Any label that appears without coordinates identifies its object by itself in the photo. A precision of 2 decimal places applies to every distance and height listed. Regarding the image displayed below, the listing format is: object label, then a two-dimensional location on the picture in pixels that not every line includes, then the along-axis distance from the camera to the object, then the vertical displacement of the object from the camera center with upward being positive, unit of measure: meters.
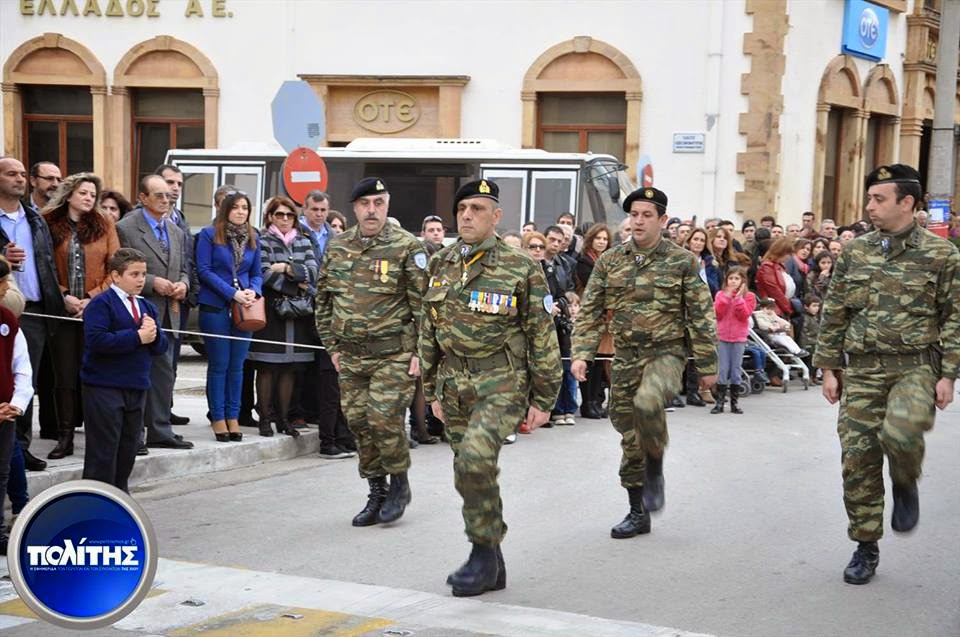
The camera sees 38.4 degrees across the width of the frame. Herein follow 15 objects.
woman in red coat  16.66 -1.38
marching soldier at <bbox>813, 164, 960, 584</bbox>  6.93 -0.92
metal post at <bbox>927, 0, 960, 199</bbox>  19.89 +0.89
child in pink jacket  14.00 -1.68
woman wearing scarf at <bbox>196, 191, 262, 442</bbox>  10.46 -1.04
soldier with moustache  8.27 -1.06
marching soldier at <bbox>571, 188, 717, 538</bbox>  8.09 -1.00
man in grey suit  9.95 -0.89
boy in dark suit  7.98 -1.28
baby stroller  15.80 -2.28
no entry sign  13.01 -0.16
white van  18.30 -0.27
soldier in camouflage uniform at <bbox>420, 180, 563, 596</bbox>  6.81 -0.94
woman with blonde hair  9.43 -0.76
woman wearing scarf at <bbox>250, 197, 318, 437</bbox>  10.73 -1.30
